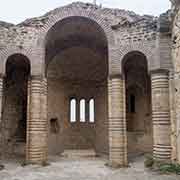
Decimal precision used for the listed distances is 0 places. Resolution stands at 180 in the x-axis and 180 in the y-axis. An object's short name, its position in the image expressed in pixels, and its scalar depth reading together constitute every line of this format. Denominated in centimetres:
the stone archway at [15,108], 1327
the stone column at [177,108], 821
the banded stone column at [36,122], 961
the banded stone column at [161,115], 864
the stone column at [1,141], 1276
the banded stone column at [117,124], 949
